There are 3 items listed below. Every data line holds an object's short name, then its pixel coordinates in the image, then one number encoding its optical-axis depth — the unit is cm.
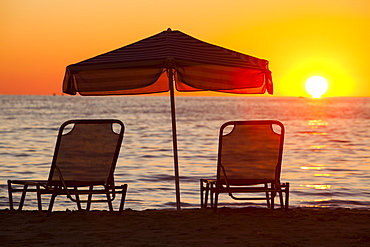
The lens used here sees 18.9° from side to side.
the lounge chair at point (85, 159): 1004
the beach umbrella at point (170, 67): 971
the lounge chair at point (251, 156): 1057
